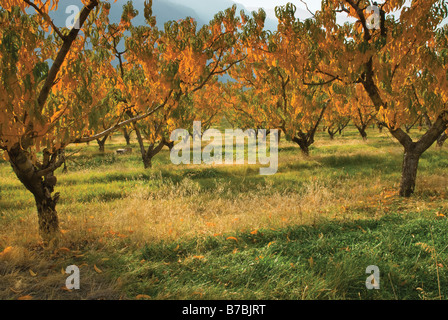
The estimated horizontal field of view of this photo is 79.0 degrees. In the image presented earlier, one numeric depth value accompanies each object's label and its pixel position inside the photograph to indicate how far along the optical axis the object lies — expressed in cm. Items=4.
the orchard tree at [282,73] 710
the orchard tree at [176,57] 487
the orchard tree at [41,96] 314
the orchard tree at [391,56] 606
